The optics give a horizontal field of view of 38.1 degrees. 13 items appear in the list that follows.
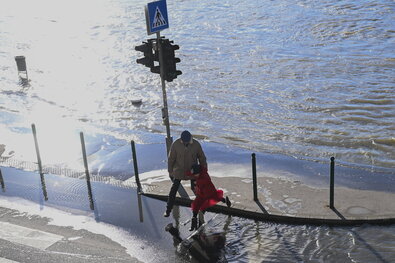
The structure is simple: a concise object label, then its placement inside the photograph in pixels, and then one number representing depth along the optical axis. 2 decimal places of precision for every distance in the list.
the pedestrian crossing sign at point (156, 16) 11.30
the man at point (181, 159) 9.96
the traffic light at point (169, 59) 11.55
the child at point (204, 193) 9.36
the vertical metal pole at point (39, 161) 13.06
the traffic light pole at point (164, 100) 11.55
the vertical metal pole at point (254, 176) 10.73
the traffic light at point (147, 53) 11.74
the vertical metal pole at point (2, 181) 12.53
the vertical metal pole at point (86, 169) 12.37
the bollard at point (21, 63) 24.98
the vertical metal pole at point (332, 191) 10.06
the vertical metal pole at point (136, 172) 11.96
